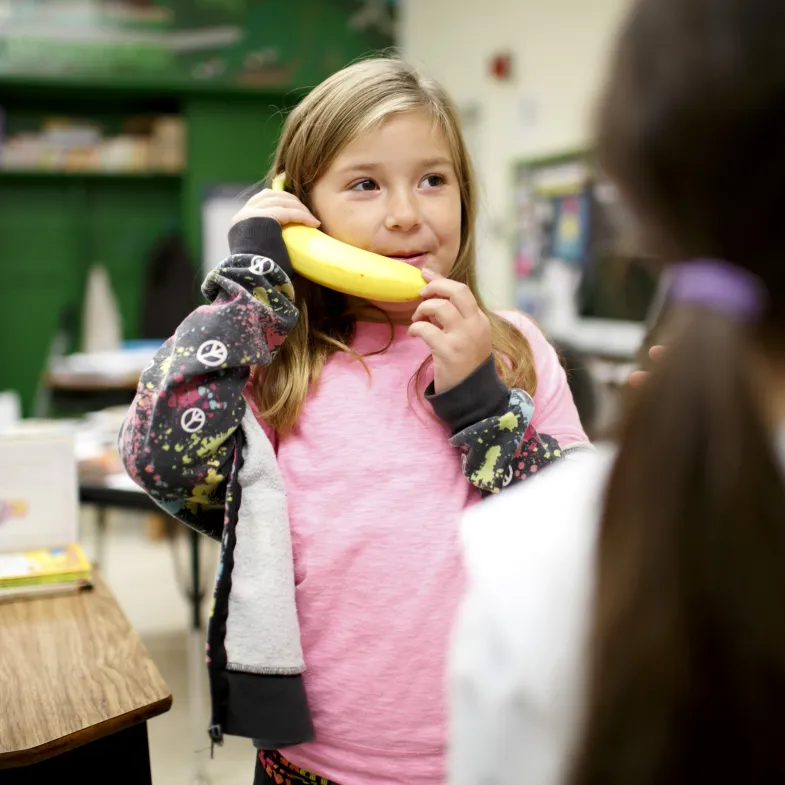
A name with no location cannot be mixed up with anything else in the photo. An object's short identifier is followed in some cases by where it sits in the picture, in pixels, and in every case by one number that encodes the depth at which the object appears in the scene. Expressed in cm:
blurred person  47
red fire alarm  436
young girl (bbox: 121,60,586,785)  96
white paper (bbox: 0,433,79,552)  157
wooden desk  105
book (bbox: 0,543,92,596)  146
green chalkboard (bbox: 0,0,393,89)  529
